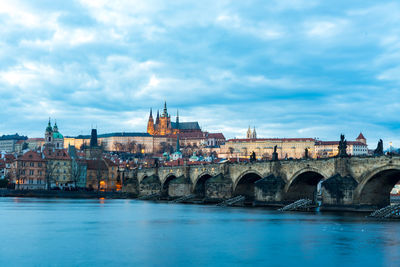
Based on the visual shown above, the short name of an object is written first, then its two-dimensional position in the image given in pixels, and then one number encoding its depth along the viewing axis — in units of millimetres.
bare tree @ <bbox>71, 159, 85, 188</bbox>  119950
